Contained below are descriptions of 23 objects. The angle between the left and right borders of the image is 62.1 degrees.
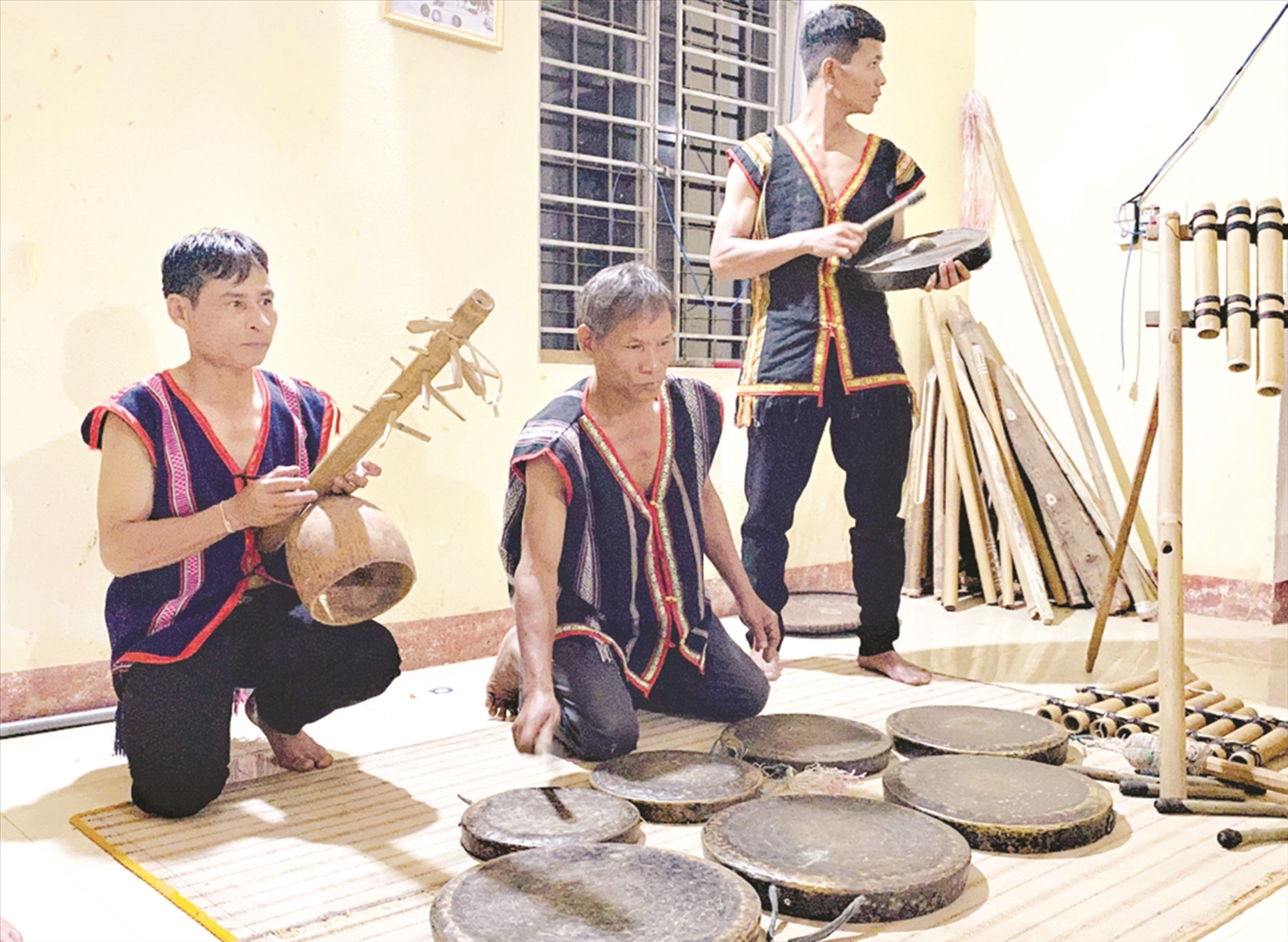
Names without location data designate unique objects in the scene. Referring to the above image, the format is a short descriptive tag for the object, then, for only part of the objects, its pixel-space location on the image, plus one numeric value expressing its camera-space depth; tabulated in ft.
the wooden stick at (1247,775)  7.18
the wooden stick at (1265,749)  7.61
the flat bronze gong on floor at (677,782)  6.86
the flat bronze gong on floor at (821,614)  12.80
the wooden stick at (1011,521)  14.21
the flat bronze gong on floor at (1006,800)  6.44
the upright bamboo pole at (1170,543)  7.15
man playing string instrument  6.89
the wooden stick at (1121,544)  9.71
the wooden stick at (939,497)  15.26
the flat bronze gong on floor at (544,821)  6.19
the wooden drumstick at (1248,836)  6.37
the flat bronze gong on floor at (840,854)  5.53
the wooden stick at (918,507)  15.67
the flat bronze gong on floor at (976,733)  7.86
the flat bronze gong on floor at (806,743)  7.71
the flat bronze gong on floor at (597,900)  5.01
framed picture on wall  10.72
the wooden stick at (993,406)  15.01
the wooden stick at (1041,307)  15.11
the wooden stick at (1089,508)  14.38
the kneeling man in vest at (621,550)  7.98
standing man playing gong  10.35
